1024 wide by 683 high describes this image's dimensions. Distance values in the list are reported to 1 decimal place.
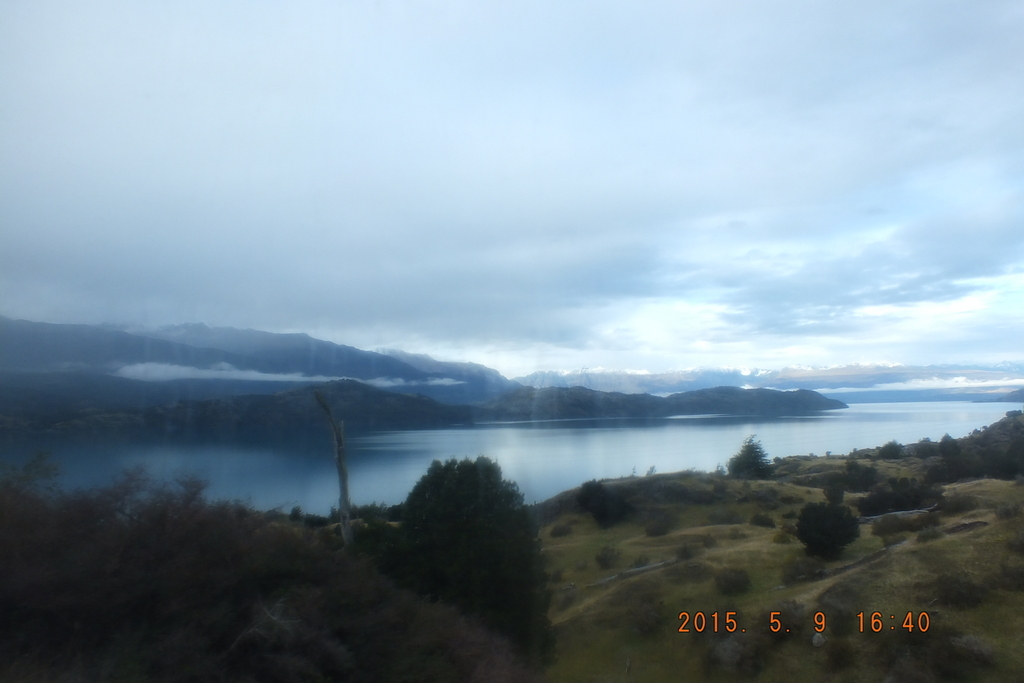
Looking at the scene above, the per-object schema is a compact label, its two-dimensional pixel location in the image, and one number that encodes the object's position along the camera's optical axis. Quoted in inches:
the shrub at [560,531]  1208.8
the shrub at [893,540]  709.0
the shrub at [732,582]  671.1
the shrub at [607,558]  927.7
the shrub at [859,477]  1477.6
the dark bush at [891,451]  1930.0
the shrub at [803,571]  664.4
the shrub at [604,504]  1262.3
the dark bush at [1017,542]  527.7
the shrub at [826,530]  727.1
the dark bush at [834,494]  1000.2
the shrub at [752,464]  1787.6
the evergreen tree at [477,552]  496.4
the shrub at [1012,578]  476.4
